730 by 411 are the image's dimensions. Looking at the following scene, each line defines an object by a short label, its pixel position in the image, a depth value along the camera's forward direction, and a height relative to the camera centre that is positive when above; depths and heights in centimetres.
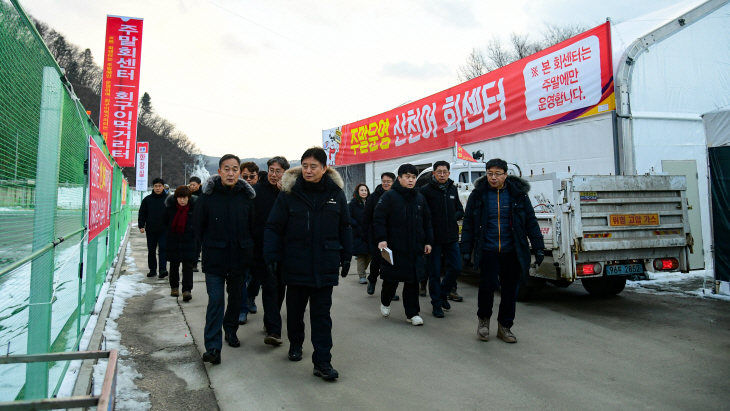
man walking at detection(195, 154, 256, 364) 455 -7
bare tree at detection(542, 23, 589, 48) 3065 +1240
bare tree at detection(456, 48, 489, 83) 3516 +1190
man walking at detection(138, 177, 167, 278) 931 +21
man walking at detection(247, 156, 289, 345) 503 -27
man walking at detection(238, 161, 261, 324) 596 +64
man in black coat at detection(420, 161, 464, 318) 647 -7
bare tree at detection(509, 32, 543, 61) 3438 +1304
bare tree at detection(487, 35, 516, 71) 3440 +1232
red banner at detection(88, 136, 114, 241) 478 +44
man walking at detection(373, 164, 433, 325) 588 -9
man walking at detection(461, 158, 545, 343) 507 -12
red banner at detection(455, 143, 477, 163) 1095 +171
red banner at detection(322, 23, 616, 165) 1004 +345
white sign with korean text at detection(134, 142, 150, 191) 2757 +364
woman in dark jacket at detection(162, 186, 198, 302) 729 -15
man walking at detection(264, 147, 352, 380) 416 -12
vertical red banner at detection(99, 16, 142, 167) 1159 +356
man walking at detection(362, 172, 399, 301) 709 +0
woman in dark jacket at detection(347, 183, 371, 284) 895 +11
